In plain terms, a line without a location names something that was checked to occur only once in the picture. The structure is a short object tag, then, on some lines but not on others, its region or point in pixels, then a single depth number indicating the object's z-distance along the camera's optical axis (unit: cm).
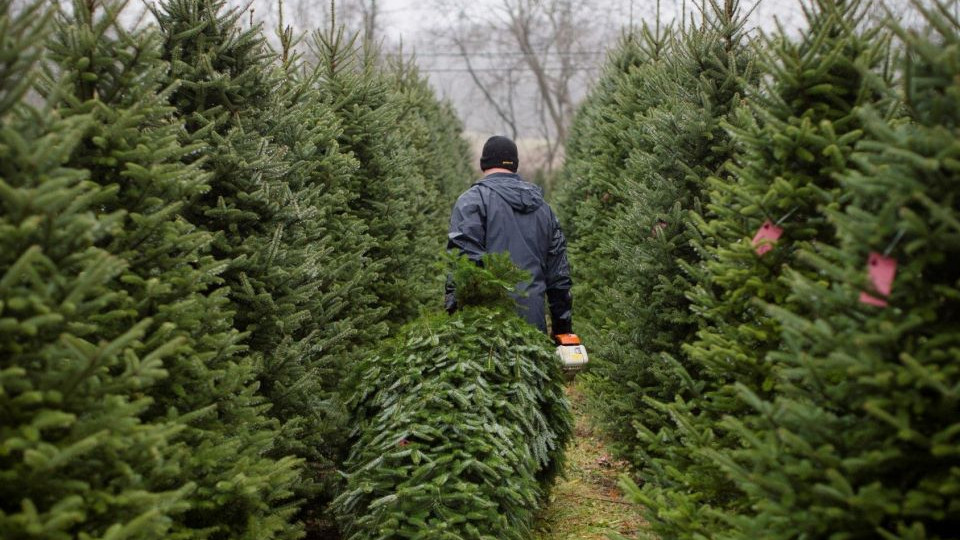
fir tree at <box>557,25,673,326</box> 912
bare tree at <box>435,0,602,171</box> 3608
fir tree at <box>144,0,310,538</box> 408
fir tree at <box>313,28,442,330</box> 742
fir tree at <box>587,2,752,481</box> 495
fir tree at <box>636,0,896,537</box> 317
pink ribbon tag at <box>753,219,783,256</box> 320
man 559
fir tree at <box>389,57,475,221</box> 1328
